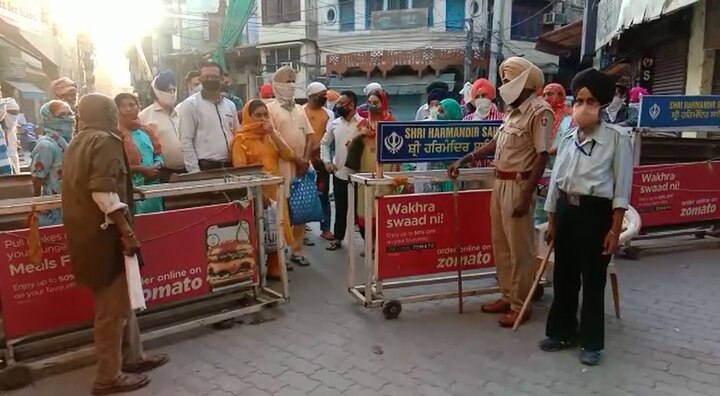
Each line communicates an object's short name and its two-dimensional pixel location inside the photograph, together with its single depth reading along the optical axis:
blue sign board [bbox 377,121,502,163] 3.97
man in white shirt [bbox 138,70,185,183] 4.79
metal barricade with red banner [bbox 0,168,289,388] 3.19
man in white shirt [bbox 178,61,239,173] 4.68
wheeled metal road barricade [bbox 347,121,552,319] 4.07
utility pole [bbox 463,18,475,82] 21.80
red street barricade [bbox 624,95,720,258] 5.71
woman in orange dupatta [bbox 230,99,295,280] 4.86
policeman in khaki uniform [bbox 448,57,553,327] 3.77
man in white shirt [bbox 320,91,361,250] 5.95
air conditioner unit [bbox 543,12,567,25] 24.47
